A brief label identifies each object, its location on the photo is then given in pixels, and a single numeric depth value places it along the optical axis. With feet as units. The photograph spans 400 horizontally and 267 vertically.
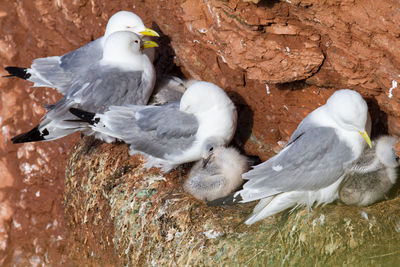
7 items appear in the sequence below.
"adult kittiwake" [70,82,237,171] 28.07
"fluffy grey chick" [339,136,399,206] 23.52
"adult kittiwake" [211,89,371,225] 23.77
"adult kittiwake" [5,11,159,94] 32.35
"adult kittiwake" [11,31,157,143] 30.30
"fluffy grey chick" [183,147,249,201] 27.12
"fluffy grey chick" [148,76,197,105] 32.45
